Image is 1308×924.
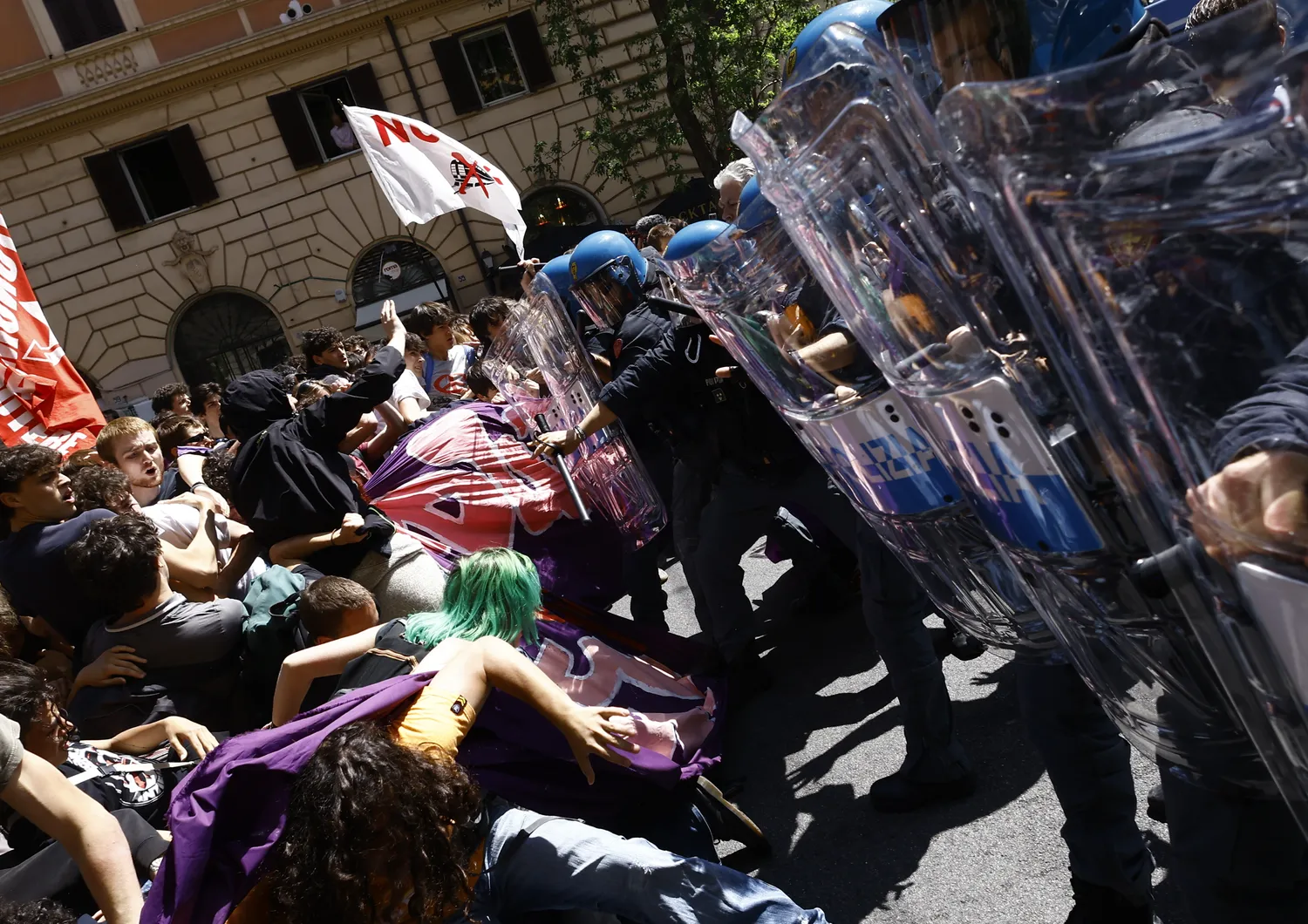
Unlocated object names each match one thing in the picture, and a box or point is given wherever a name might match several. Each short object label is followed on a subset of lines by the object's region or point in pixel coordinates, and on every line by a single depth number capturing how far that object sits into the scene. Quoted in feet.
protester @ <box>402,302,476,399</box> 21.47
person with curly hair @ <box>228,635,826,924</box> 6.92
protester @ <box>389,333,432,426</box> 17.97
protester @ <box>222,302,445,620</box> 13.79
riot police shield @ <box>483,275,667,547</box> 15.53
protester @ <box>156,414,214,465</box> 19.67
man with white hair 15.60
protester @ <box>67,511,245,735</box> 11.35
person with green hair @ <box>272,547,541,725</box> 10.35
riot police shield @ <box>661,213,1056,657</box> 6.37
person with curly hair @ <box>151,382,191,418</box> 23.82
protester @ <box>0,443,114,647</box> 12.59
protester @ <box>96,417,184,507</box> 16.10
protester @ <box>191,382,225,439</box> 26.14
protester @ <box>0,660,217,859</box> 9.09
